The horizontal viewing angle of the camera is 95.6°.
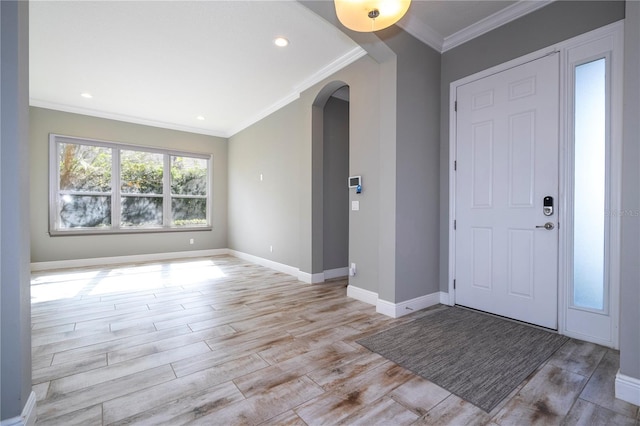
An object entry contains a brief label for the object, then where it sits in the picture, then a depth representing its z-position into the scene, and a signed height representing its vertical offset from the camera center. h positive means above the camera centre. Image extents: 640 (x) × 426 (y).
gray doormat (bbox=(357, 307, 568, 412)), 1.80 -1.08
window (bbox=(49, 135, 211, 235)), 5.42 +0.46
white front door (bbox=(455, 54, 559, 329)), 2.59 +0.17
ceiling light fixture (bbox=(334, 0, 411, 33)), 1.63 +1.15
